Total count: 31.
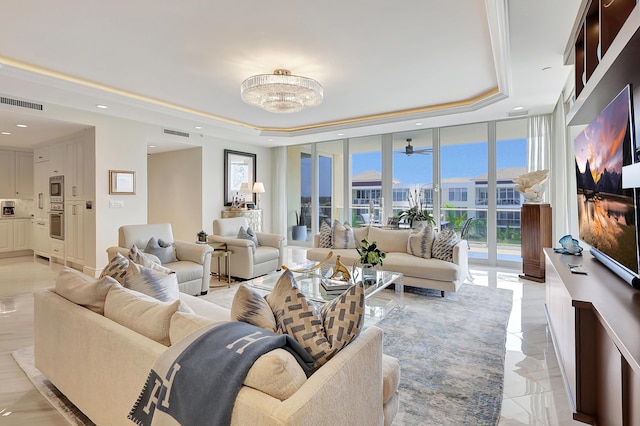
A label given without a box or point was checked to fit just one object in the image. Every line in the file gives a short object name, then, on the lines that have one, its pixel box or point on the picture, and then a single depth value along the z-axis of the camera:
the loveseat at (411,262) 3.87
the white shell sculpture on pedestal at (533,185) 4.57
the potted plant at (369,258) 3.47
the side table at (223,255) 4.45
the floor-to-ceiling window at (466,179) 6.06
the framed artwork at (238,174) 7.26
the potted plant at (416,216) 5.84
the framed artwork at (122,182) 5.16
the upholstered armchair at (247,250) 4.62
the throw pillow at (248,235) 5.00
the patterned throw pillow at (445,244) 4.16
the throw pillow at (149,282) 1.88
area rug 1.86
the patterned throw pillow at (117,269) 1.97
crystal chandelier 3.49
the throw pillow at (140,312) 1.37
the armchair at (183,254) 3.79
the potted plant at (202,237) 4.77
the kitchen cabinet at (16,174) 6.87
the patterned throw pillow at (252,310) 1.31
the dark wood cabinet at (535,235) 4.55
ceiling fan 6.66
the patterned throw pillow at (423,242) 4.36
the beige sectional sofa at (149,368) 0.96
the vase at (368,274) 3.28
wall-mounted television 1.66
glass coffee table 2.87
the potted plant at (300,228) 8.38
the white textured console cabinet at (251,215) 7.11
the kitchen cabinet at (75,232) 5.36
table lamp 7.37
